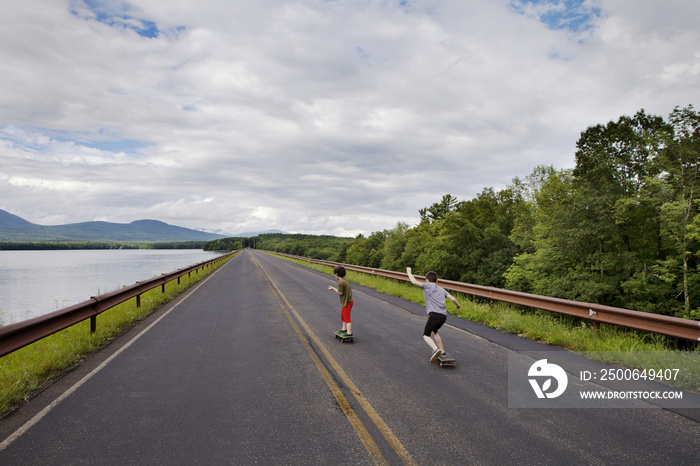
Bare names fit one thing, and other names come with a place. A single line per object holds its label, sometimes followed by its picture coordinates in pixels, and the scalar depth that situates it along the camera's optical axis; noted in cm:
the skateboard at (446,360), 570
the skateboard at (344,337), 727
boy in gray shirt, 587
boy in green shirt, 740
